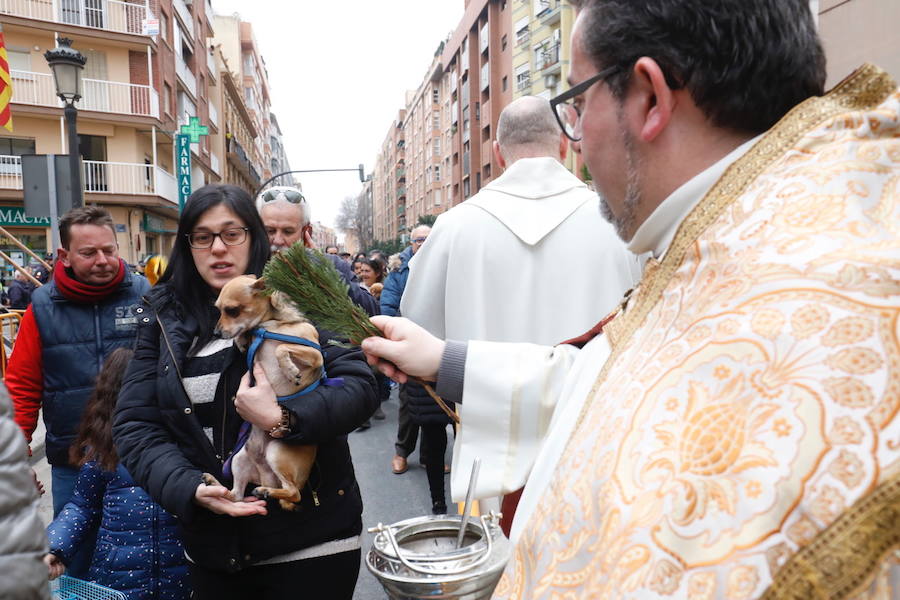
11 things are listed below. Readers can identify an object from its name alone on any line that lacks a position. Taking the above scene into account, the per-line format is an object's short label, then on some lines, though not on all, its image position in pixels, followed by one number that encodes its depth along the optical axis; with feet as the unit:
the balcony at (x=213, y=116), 121.08
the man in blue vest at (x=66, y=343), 11.64
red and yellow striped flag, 18.83
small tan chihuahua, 6.64
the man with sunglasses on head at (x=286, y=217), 11.37
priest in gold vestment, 2.23
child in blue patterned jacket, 8.55
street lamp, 23.12
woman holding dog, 6.68
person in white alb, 8.98
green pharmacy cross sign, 71.15
